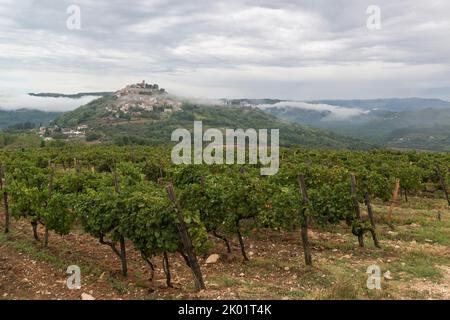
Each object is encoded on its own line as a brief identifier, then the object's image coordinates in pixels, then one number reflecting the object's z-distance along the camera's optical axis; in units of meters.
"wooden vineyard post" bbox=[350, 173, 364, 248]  13.55
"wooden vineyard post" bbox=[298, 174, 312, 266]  11.77
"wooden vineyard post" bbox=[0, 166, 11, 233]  15.24
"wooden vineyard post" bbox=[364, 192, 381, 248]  13.46
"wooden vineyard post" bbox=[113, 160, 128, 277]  10.90
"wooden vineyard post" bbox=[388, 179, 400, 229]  16.23
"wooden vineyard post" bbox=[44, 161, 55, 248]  13.41
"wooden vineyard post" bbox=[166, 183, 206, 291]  9.07
